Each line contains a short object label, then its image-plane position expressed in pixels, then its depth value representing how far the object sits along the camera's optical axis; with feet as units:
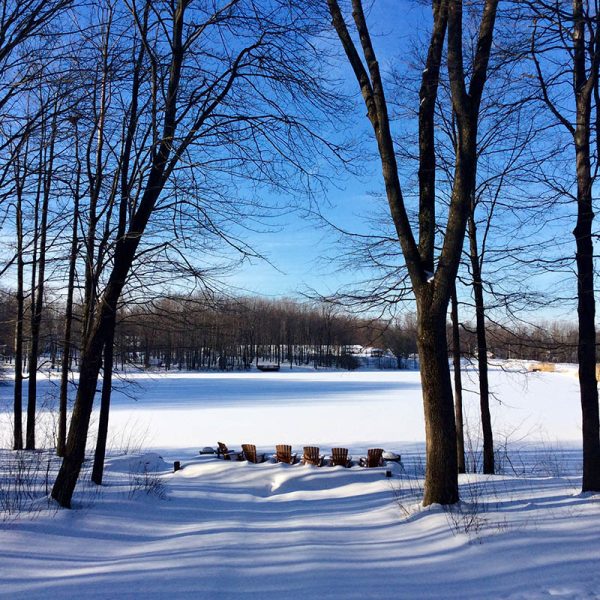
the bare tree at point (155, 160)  20.58
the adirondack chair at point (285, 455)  38.37
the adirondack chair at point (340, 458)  36.27
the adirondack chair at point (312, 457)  36.60
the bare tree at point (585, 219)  23.18
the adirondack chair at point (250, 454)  38.45
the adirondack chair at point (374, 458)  35.96
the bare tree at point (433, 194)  19.92
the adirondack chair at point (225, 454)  39.19
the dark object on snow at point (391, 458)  37.15
